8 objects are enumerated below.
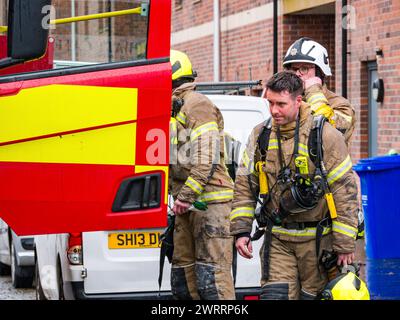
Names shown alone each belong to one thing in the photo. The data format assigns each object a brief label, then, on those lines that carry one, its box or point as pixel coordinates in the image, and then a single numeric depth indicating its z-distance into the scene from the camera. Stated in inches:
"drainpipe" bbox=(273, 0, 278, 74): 1353.8
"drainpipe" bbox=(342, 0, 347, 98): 1143.3
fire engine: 397.5
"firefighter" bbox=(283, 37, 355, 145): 507.9
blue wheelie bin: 836.9
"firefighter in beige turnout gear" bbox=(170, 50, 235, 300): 552.9
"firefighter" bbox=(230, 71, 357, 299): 454.8
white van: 580.4
